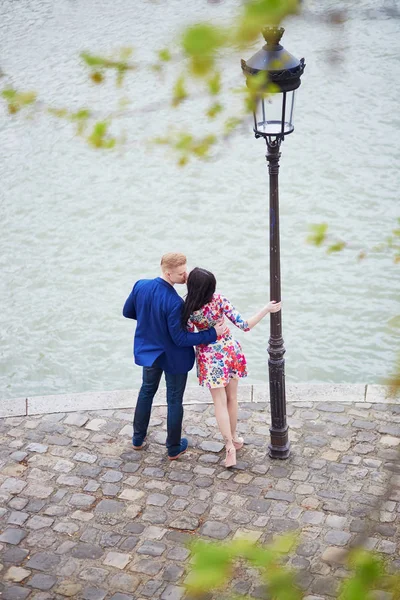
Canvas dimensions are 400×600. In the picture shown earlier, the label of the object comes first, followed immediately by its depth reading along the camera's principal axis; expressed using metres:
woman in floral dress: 6.96
